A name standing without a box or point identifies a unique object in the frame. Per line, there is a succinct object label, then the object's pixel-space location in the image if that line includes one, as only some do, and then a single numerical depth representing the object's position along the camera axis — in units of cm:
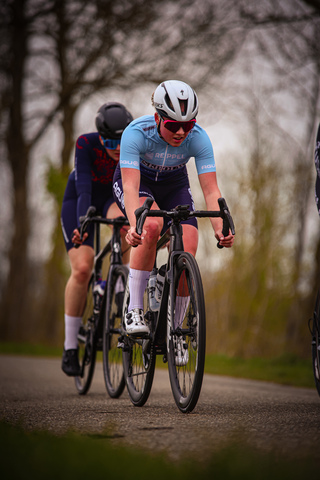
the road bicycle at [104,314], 1048
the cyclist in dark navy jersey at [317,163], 775
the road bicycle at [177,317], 704
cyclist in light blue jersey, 802
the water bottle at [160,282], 840
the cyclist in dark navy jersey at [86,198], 1093
